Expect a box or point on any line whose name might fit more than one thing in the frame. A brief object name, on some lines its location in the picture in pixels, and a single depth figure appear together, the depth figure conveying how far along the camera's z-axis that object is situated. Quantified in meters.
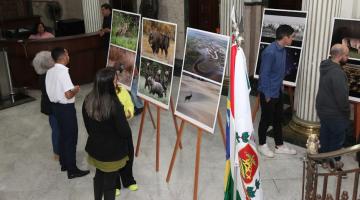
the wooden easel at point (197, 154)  4.36
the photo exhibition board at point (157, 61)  4.84
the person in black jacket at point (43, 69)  5.16
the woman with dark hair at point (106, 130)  3.71
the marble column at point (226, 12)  7.61
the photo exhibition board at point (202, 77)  4.10
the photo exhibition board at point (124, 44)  5.55
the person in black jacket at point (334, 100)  4.54
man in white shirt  4.66
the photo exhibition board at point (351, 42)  5.19
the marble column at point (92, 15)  8.99
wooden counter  8.36
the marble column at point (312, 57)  5.47
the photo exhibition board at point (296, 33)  5.70
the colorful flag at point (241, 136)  3.26
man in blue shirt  5.07
